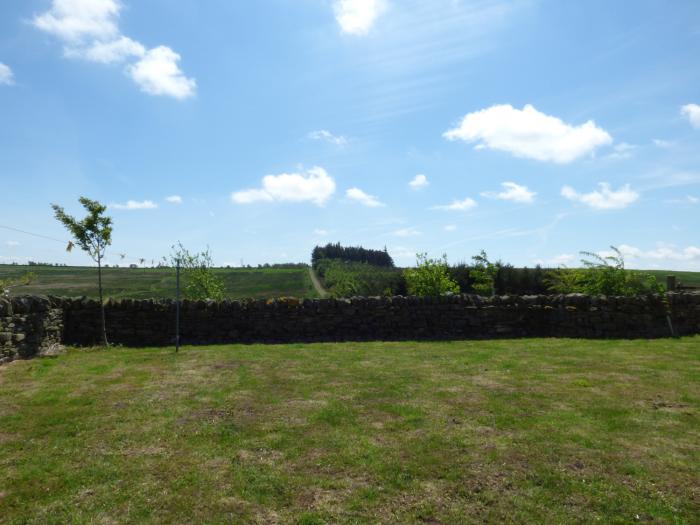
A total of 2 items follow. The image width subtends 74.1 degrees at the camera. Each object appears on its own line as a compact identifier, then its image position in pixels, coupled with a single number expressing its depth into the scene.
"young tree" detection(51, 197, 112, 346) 14.18
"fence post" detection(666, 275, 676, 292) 17.02
